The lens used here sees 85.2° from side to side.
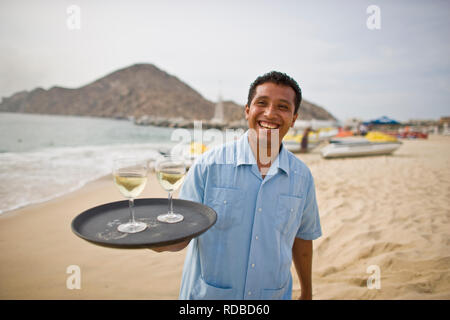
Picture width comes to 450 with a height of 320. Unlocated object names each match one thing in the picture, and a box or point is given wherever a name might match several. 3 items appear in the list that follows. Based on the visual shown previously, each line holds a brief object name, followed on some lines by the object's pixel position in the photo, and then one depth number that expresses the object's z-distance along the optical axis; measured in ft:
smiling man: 6.05
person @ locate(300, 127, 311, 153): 57.77
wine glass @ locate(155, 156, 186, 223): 5.66
